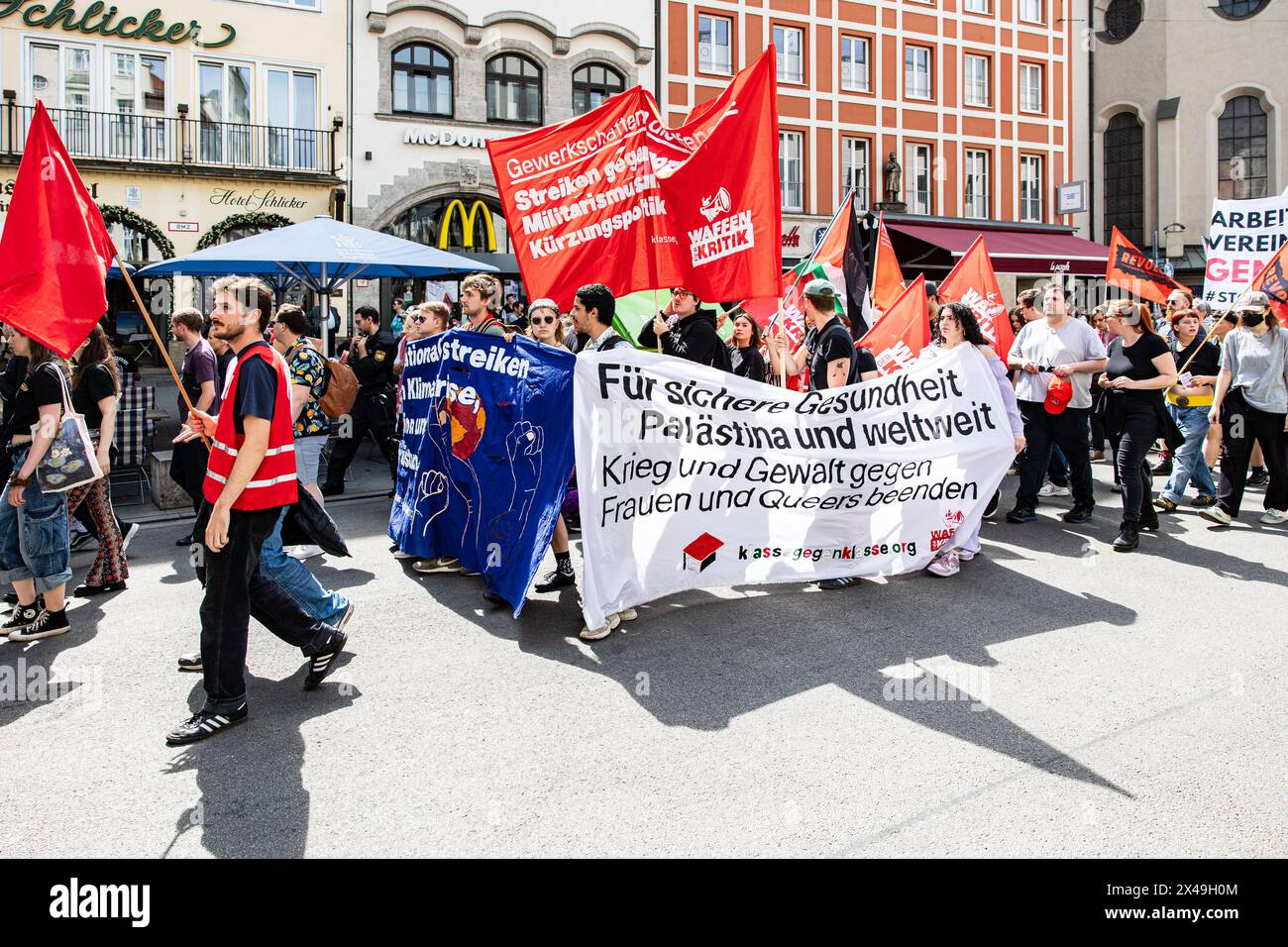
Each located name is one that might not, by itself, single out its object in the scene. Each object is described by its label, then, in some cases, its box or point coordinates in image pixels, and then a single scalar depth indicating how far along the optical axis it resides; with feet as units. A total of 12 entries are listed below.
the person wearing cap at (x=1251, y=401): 28.04
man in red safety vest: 14.46
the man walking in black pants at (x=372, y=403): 35.22
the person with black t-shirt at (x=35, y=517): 18.85
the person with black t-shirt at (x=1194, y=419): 31.53
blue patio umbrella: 39.42
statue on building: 94.68
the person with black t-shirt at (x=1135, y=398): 25.82
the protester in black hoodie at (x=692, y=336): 22.22
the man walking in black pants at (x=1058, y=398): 28.68
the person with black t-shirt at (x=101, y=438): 21.27
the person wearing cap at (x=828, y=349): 22.26
